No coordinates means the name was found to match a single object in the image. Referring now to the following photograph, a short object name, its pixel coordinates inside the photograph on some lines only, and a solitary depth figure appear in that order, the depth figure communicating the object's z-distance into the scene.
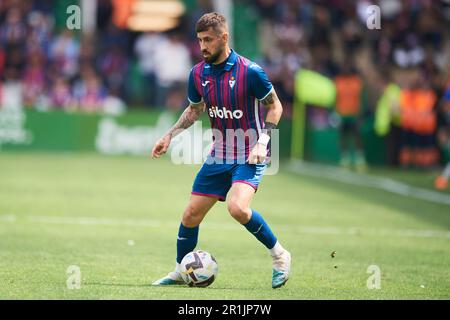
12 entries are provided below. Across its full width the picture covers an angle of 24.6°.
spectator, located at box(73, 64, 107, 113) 24.94
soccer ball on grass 8.40
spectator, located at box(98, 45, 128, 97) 25.86
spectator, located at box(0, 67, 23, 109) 24.78
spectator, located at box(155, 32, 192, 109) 25.56
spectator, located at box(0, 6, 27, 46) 25.06
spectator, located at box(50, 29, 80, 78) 25.23
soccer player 8.48
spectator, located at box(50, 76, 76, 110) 24.98
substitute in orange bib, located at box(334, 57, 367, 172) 23.27
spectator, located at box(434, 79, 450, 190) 23.66
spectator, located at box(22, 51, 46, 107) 24.98
